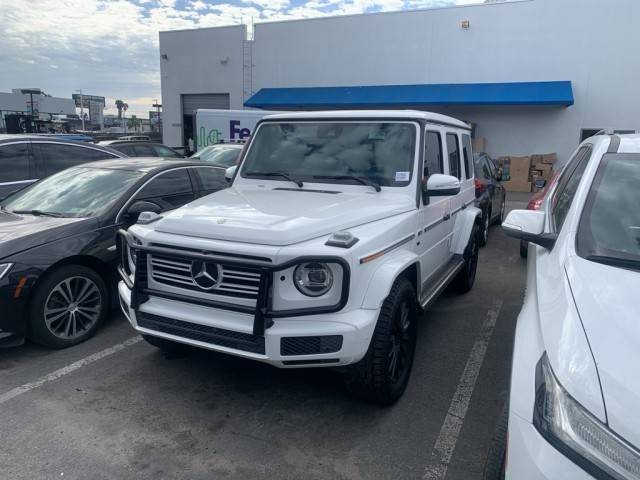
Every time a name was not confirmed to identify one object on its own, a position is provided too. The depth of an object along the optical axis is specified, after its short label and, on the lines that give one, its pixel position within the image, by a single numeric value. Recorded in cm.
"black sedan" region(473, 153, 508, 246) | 867
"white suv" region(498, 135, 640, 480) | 159
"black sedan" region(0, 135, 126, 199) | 673
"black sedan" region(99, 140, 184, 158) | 1155
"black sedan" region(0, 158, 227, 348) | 406
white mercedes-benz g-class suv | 288
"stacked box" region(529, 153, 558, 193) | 1848
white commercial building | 1784
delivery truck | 1689
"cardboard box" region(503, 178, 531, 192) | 1867
